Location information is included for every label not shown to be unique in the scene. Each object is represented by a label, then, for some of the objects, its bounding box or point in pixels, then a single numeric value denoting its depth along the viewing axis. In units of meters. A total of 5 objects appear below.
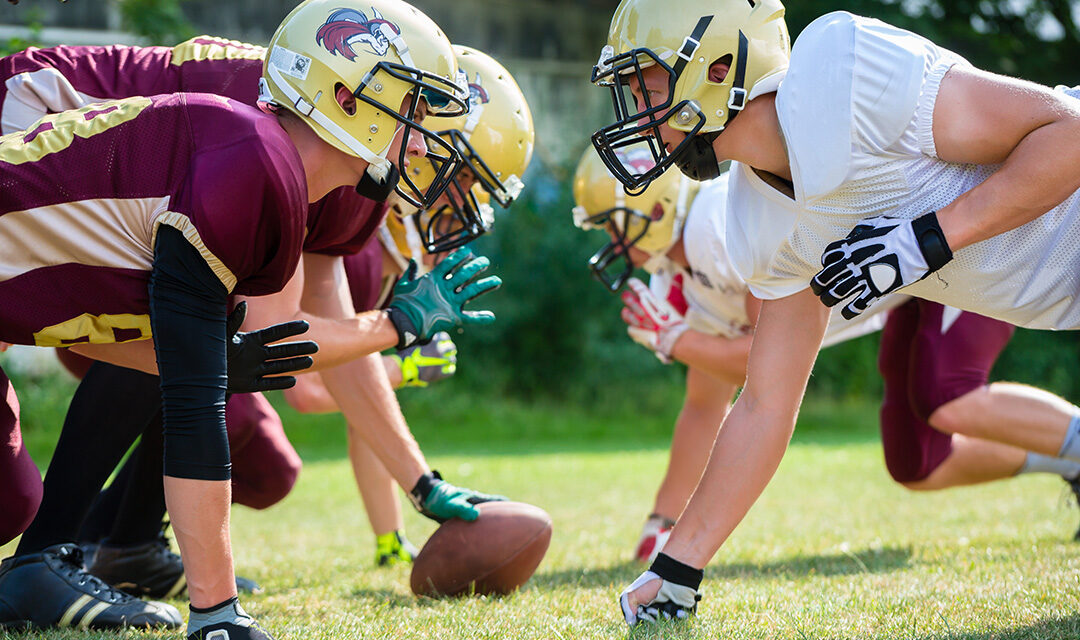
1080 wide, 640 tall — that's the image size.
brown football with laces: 6.18
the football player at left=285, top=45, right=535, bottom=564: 7.14
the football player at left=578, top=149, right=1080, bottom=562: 8.01
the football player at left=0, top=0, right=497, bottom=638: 4.38
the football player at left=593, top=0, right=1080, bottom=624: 4.80
